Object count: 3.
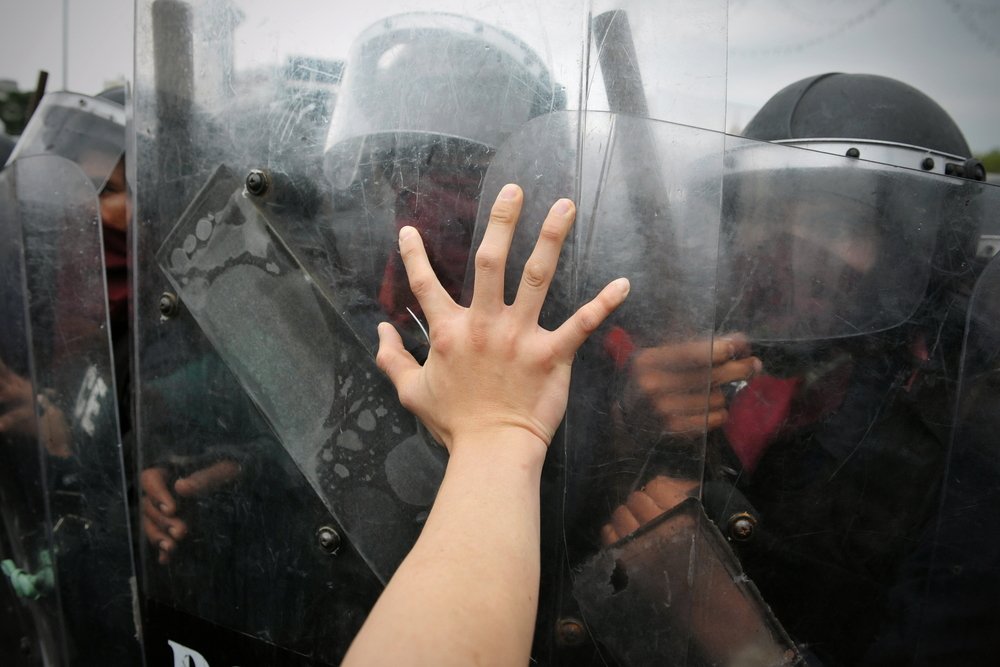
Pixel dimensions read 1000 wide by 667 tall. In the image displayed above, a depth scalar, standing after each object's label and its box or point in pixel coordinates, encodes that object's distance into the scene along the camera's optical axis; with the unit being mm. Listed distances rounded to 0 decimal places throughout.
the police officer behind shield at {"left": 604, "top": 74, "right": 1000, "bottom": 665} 1028
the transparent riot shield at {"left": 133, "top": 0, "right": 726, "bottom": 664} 1043
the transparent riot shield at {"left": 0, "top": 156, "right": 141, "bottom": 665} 1327
